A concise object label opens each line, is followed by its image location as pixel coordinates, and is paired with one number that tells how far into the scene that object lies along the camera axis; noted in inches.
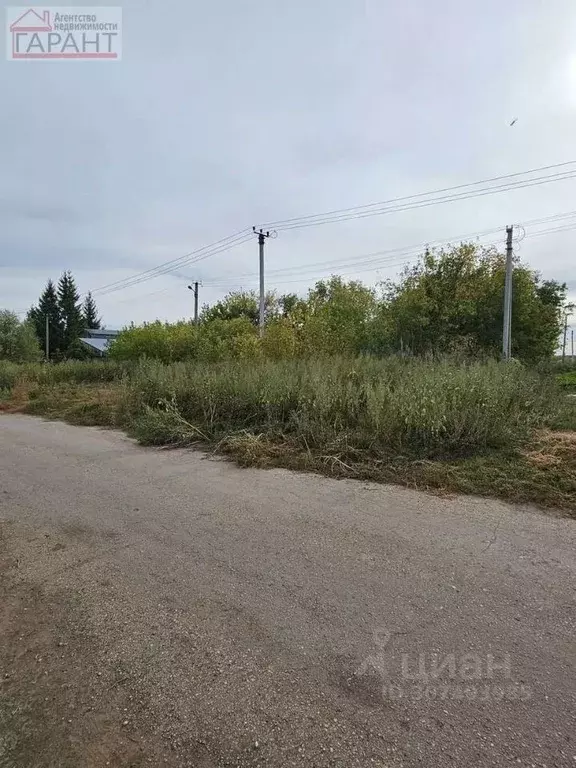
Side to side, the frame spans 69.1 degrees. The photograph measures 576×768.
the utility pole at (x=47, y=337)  2009.1
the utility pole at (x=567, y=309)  905.6
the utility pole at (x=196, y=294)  1535.4
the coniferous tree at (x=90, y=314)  2519.1
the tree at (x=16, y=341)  1489.9
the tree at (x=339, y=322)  505.7
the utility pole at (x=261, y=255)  830.5
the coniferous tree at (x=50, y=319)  2102.6
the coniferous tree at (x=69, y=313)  2133.4
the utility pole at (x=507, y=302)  679.7
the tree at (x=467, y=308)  762.2
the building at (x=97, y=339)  1854.3
